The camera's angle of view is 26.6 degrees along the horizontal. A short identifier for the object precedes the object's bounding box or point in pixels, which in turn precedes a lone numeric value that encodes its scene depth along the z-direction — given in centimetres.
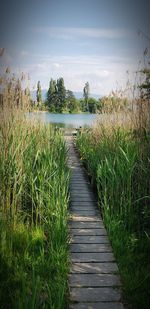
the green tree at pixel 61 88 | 5283
